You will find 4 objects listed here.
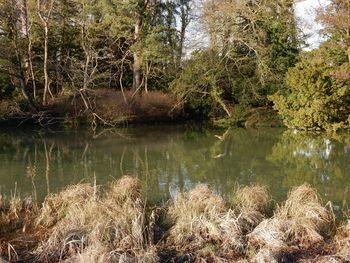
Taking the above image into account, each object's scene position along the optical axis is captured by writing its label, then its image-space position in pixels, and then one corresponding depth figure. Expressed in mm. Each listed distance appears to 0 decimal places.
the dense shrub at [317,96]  18703
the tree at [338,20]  20562
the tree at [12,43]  21953
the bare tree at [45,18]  22156
